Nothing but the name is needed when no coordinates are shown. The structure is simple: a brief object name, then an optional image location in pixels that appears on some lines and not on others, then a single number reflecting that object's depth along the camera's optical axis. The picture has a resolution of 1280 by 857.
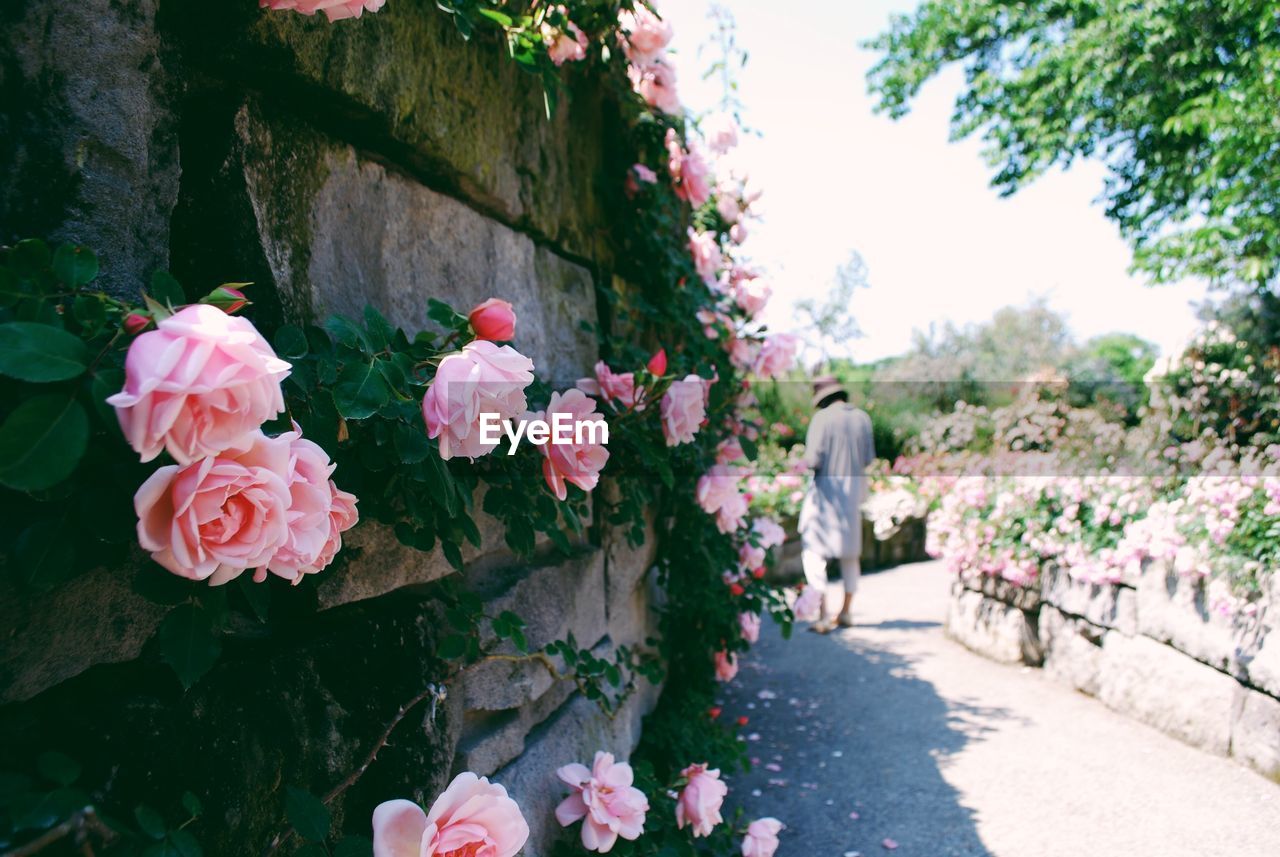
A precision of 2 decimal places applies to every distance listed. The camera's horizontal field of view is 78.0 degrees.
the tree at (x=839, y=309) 18.52
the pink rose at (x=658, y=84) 2.30
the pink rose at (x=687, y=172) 2.54
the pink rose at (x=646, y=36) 2.06
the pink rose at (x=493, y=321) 0.94
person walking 5.21
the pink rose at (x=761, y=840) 2.02
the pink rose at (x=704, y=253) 2.80
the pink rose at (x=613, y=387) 1.63
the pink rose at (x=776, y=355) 2.91
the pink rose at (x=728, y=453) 2.52
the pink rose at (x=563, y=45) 1.57
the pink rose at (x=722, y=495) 2.44
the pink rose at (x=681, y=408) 1.63
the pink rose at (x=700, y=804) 1.79
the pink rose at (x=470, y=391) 0.82
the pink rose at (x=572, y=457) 1.15
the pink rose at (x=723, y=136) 3.02
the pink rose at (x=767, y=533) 3.14
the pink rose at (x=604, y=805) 1.42
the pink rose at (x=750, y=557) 3.05
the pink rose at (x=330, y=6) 0.80
